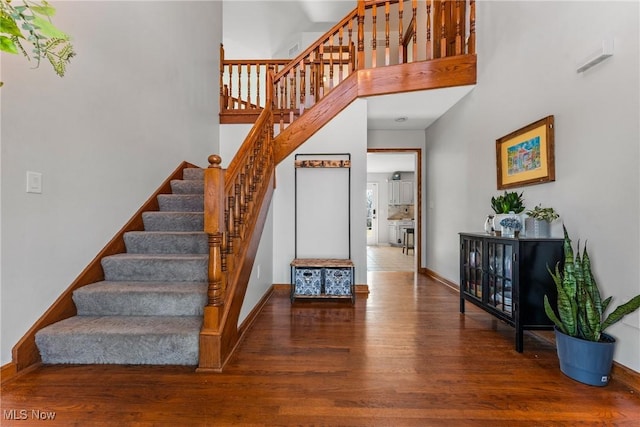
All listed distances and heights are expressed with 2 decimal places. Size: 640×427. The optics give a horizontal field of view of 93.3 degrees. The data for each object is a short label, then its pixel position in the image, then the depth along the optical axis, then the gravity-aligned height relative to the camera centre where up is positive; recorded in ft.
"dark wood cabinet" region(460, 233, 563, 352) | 6.88 -1.52
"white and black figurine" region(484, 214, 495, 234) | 8.89 -0.32
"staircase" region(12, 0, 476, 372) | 6.19 -0.77
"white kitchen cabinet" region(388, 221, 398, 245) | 32.68 -1.95
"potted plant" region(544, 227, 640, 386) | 5.52 -2.05
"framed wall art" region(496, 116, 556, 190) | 7.48 +1.65
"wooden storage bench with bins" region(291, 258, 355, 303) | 10.96 -2.38
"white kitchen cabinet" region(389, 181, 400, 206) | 34.09 +2.53
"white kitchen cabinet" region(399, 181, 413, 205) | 33.70 +2.48
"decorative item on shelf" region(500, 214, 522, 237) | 7.61 -0.27
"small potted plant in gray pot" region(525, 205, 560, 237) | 7.16 -0.11
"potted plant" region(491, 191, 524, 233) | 8.02 +0.25
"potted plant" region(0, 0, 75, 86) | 3.25 +2.15
